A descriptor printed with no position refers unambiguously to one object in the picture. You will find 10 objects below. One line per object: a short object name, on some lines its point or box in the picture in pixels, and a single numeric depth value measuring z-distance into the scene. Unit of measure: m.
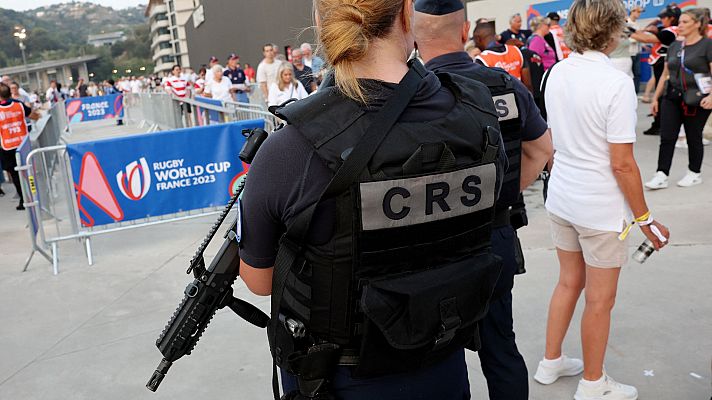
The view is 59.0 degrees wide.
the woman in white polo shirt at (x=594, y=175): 2.66
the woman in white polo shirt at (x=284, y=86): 9.47
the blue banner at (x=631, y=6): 14.98
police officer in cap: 2.47
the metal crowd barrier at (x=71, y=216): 6.07
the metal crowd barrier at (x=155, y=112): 16.12
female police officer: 1.47
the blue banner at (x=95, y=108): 24.88
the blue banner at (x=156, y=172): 6.04
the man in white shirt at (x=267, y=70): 11.95
